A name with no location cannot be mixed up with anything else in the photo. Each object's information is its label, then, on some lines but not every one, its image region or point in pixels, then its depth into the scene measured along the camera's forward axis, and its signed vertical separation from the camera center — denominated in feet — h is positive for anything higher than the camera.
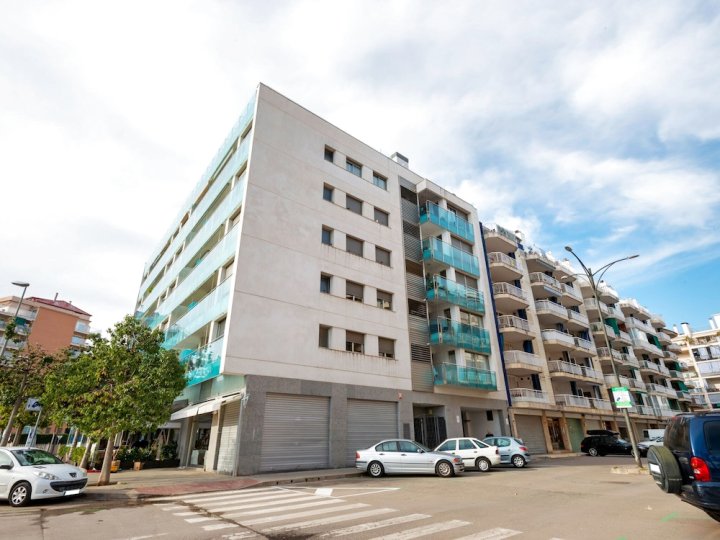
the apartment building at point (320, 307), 60.23 +23.71
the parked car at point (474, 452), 59.11 -0.52
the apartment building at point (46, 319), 215.51 +66.00
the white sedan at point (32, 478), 34.73 -2.27
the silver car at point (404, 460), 51.08 -1.36
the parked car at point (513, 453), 64.49 -0.73
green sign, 56.39 +6.45
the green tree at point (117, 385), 49.93 +7.69
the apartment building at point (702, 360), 220.90 +46.46
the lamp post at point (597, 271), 64.04 +26.96
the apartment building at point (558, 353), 99.66 +25.93
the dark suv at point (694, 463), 20.01 -0.74
